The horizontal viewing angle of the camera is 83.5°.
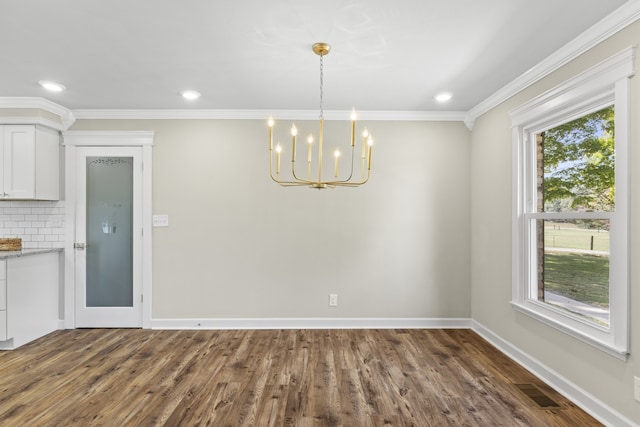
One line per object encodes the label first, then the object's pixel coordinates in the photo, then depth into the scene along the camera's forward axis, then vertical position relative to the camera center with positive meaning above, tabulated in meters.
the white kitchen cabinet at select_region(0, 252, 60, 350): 3.33 -0.80
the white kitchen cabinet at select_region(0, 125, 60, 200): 3.65 +0.57
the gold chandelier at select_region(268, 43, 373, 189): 2.44 +1.16
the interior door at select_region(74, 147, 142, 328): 4.04 -0.22
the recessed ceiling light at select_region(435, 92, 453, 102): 3.46 +1.18
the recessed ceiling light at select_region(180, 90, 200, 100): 3.43 +1.20
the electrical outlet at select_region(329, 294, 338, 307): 4.07 -0.97
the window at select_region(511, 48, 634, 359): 2.12 +0.07
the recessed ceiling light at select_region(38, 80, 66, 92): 3.18 +1.20
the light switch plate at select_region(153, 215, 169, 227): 4.05 -0.04
